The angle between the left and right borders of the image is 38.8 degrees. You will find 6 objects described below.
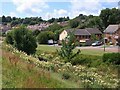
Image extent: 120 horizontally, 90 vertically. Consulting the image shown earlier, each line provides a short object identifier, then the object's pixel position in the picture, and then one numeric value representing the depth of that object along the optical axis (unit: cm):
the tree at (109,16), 4928
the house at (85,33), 4486
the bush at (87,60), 2034
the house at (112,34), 4095
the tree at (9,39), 2510
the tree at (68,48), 2090
